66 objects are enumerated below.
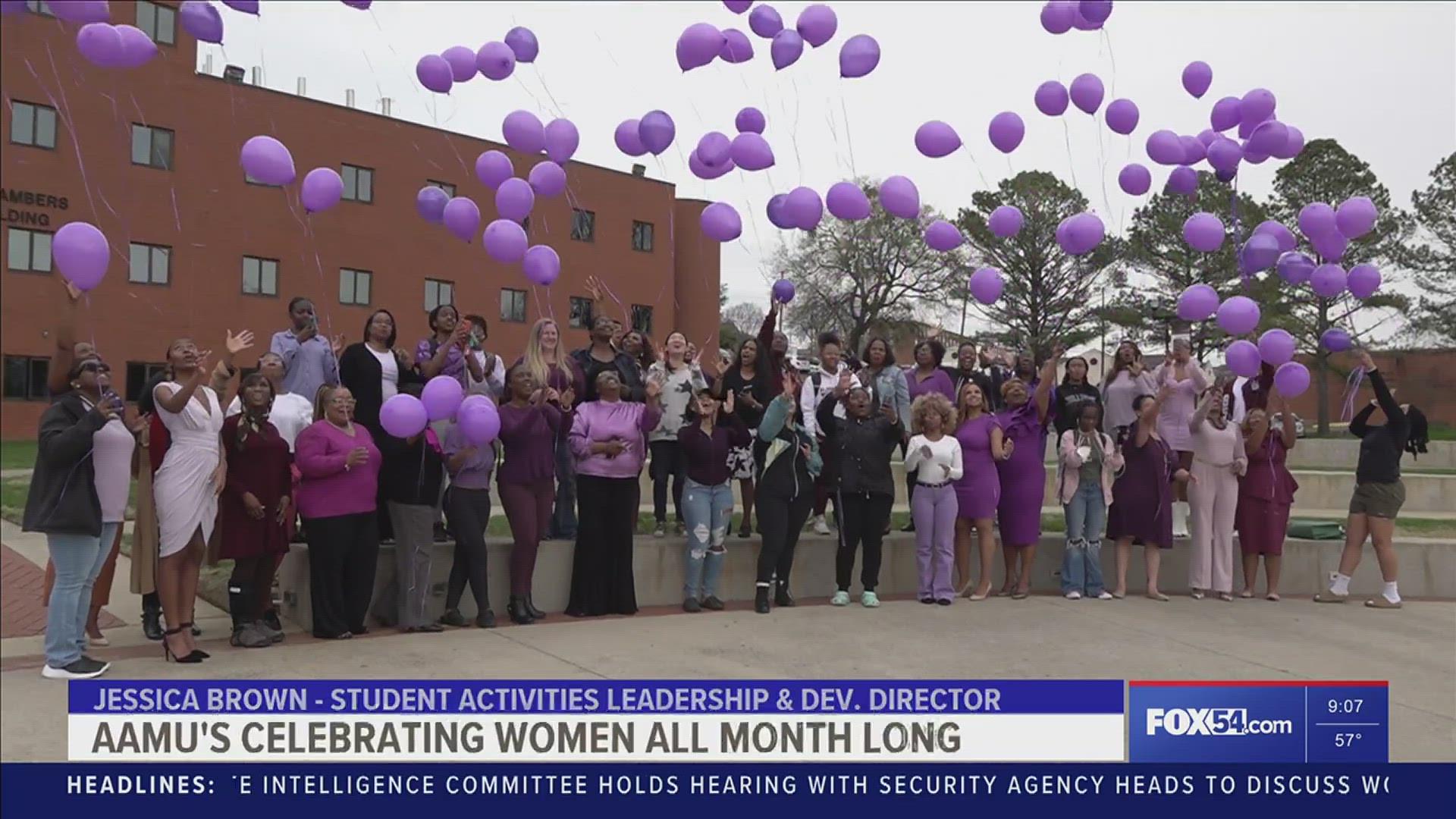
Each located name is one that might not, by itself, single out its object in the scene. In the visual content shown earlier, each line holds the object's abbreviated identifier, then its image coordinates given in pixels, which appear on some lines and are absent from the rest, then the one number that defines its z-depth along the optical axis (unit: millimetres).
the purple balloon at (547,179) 7484
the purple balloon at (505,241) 6633
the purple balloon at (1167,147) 8219
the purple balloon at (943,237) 8273
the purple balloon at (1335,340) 8055
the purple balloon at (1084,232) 7781
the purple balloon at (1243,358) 7445
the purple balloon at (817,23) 7707
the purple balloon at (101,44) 5504
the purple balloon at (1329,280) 7551
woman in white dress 5191
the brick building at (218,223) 21125
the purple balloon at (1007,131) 7883
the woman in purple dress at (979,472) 7488
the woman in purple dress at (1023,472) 7688
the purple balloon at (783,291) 7605
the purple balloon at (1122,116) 8117
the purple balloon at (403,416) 5625
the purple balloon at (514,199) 6914
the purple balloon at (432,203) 7500
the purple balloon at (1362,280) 7766
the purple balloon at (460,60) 7324
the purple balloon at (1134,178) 8523
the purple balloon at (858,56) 7680
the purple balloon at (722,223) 7770
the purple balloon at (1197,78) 8125
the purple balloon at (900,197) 7723
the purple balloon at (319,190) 6492
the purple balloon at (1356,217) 7324
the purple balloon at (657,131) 7594
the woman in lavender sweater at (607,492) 6652
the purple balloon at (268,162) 6043
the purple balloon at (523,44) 7492
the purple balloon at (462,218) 7043
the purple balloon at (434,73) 7262
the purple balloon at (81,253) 4688
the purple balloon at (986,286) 8195
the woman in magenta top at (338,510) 5727
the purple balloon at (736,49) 7586
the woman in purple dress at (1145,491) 7828
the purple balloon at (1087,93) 7965
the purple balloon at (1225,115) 8016
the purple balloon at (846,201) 7629
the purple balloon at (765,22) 7785
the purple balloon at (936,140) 7934
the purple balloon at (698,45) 7379
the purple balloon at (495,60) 7367
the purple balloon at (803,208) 7711
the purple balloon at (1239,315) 7332
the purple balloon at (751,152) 7523
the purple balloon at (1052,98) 8016
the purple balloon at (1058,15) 7691
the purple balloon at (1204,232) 7824
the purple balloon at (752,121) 8297
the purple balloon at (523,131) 7285
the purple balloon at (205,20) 6082
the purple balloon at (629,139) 7824
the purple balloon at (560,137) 7387
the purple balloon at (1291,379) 7328
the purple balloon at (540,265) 6965
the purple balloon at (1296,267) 7605
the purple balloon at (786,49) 7734
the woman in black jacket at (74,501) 4742
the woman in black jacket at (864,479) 7211
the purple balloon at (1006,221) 8500
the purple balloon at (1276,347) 7316
